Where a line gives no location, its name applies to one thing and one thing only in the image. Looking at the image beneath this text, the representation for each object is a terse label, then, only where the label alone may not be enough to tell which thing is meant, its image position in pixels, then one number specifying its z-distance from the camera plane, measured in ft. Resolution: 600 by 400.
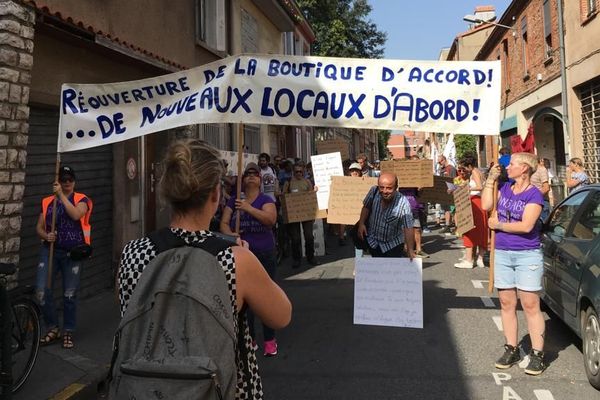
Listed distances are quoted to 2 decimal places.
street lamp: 63.17
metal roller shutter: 20.58
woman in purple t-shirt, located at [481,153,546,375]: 14.17
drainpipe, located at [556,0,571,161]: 47.52
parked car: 13.58
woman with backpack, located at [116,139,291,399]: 5.71
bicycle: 12.45
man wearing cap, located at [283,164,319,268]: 31.35
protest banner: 14.87
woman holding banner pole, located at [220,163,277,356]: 16.30
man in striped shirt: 18.07
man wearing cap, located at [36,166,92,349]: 16.94
